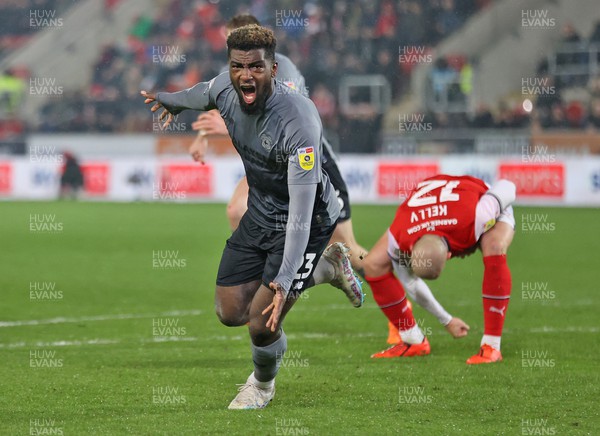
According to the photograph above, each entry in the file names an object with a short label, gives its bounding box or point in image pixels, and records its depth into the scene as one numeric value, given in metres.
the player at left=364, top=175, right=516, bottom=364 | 11.84
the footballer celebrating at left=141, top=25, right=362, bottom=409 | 8.71
